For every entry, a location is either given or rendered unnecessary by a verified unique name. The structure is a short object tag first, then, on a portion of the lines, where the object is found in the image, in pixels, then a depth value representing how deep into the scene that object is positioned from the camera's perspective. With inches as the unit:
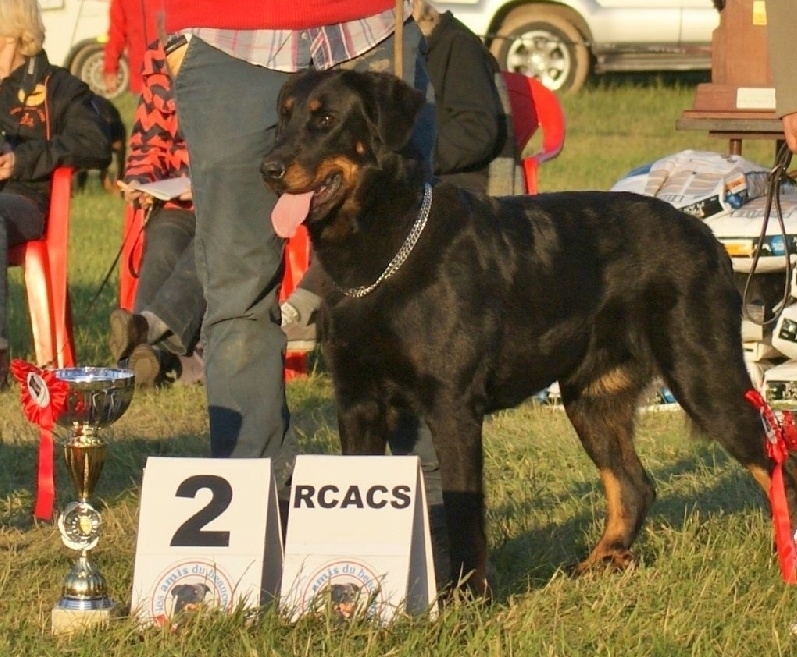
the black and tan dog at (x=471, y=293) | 303.1
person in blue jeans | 312.3
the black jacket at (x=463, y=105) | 541.3
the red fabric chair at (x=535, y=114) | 616.7
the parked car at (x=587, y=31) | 1389.0
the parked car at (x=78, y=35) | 1402.6
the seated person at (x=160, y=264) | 529.3
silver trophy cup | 289.3
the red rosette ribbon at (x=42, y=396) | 294.5
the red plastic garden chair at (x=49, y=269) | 561.9
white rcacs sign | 270.8
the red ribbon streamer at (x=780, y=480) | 310.8
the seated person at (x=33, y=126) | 554.9
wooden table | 570.9
